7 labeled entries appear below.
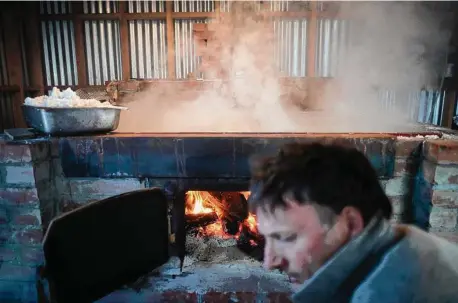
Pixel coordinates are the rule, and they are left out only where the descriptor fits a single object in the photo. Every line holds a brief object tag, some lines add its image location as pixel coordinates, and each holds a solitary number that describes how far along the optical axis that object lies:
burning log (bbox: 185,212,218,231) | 2.87
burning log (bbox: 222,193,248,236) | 2.83
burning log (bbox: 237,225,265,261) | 2.63
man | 0.80
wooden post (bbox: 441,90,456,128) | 5.21
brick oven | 2.09
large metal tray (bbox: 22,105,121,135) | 2.10
